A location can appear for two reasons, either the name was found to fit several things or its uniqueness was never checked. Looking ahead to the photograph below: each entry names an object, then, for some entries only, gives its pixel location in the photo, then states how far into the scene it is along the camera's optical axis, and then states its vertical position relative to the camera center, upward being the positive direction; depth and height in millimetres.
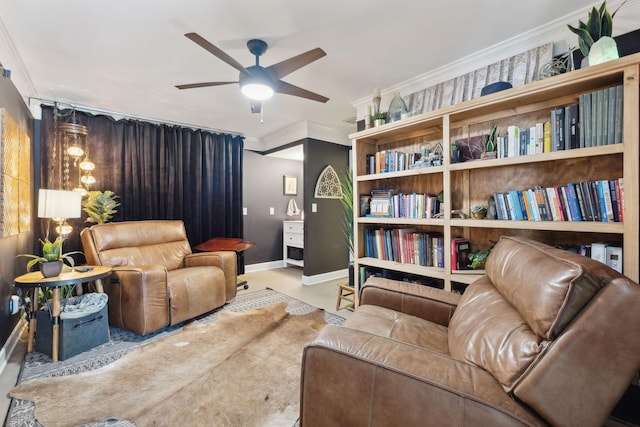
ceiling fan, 1878 +1011
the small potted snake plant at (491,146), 1965 +446
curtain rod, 3139 +1230
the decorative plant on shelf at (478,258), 2012 -344
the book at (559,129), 1628 +464
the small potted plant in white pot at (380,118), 2553 +832
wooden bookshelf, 1362 +289
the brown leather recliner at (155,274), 2354 -593
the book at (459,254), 2076 -324
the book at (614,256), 1450 -244
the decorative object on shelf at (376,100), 2607 +1021
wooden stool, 2887 -920
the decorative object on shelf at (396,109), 2475 +895
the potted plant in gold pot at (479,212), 2021 -15
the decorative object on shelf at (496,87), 1934 +848
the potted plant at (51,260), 2053 -360
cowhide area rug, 1438 -1044
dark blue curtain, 3455 +546
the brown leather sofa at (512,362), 732 -475
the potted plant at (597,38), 1460 +934
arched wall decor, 4238 +392
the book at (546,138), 1692 +429
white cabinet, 4887 -549
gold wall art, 1871 +253
